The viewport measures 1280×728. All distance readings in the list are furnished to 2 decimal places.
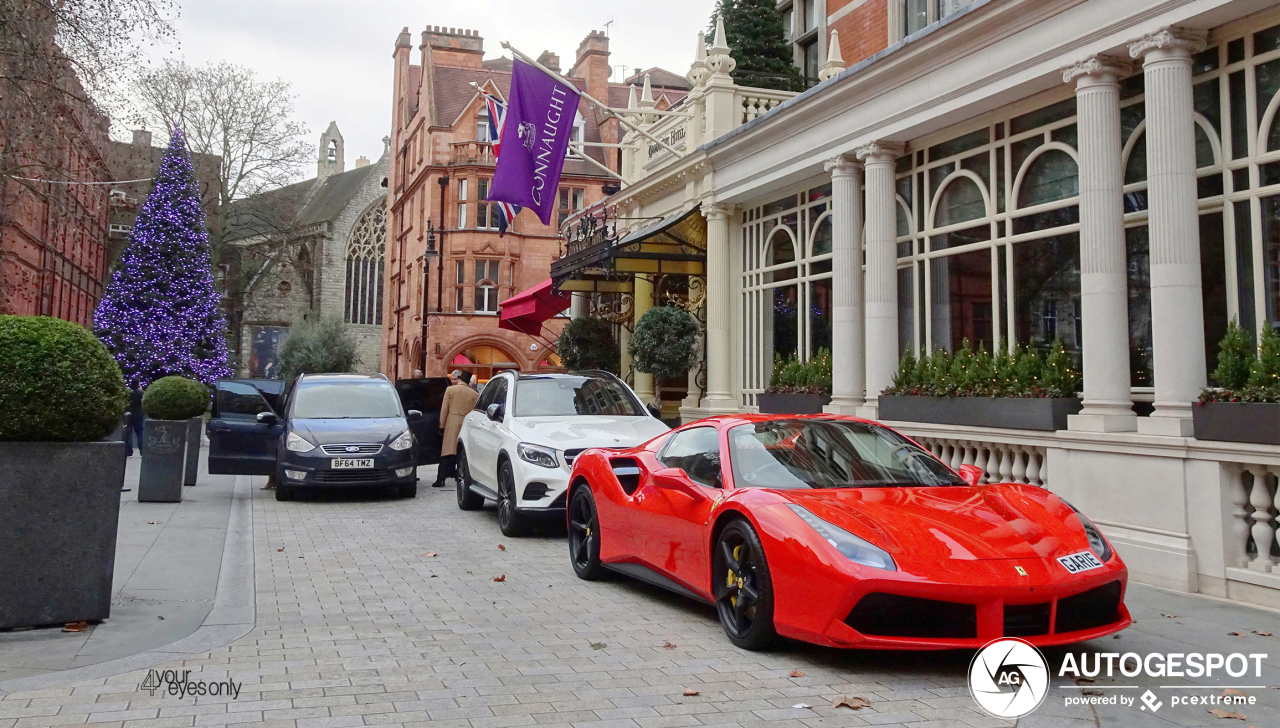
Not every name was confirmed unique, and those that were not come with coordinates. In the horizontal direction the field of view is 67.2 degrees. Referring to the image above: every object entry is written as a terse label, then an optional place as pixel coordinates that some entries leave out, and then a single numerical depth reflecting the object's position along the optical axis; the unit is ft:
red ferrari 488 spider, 15.38
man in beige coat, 50.11
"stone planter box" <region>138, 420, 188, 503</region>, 41.91
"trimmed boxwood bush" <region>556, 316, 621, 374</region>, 70.33
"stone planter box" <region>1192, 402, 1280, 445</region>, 21.84
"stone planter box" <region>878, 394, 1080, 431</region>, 28.94
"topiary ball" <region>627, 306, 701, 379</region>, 54.08
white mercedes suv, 33.22
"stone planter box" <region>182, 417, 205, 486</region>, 48.65
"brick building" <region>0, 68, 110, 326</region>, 50.55
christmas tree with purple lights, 128.36
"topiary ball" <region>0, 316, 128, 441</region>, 18.26
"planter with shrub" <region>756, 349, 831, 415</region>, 43.68
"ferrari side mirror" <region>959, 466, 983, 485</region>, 20.35
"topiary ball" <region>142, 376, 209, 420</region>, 42.80
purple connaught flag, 55.11
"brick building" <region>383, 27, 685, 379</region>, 147.43
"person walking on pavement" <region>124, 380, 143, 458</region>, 71.50
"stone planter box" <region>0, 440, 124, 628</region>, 18.40
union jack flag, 64.44
